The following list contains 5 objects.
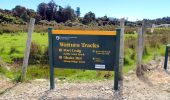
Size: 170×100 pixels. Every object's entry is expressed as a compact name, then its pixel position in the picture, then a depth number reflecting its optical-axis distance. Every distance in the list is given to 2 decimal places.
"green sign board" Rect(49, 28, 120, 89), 4.03
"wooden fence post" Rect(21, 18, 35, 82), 4.57
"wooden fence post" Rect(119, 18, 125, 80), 4.64
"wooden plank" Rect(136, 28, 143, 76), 5.08
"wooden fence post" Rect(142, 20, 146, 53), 5.23
